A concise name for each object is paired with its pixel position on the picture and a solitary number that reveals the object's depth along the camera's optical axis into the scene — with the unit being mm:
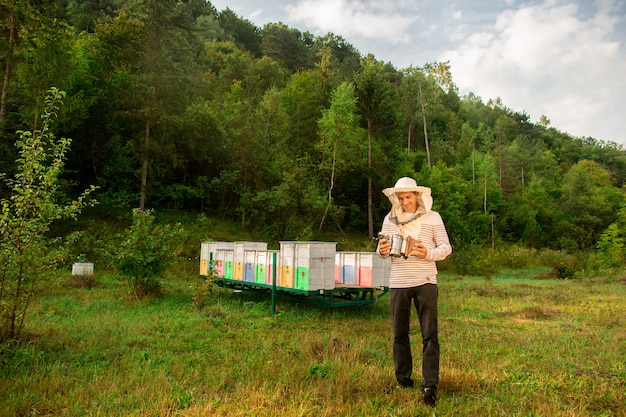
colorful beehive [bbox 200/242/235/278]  11781
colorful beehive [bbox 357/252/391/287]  9656
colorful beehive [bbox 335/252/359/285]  10039
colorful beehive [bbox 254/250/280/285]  9961
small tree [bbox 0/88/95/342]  5312
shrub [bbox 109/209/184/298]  10617
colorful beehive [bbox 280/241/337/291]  8914
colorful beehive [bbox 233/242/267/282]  10906
